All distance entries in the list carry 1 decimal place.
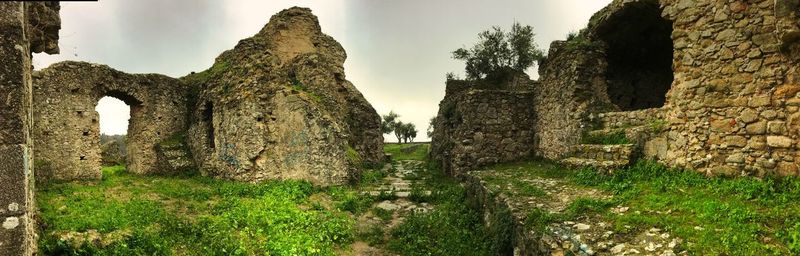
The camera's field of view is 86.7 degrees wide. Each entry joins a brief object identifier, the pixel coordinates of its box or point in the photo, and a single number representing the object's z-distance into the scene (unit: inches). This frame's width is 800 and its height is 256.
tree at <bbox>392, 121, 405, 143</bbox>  2214.6
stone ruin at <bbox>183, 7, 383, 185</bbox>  496.7
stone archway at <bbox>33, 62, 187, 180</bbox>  517.3
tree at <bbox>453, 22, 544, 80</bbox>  1130.0
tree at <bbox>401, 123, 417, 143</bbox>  2204.7
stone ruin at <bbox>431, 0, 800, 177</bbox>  234.4
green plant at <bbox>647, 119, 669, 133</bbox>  300.6
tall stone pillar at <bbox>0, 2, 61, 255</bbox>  172.7
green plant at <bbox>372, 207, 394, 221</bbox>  399.4
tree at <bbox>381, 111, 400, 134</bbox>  2221.5
